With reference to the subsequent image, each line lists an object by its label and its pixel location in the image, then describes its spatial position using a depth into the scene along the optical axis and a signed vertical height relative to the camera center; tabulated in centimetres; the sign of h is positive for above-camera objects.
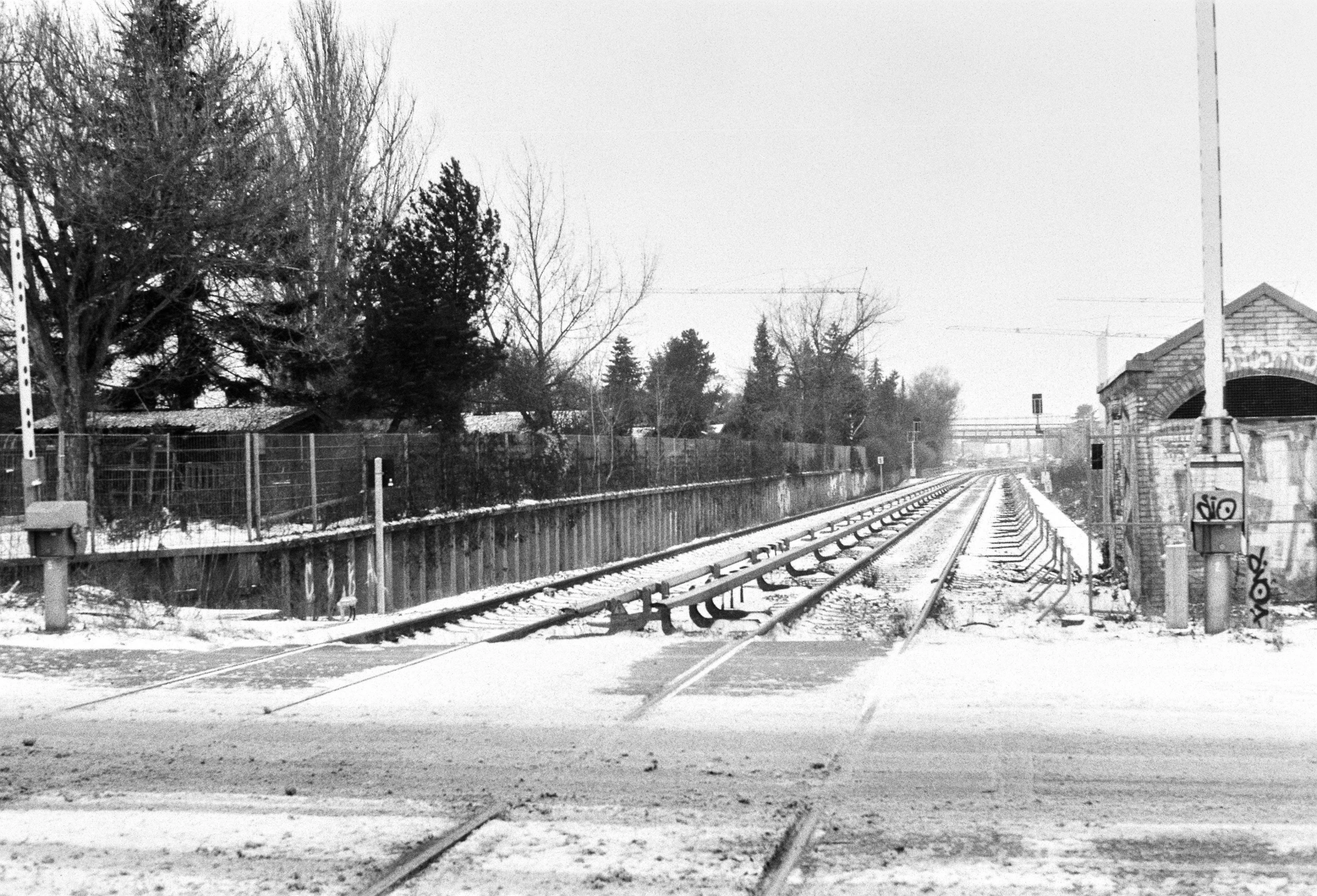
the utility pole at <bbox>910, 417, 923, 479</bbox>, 10024 +83
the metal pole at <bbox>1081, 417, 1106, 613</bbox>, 1557 -89
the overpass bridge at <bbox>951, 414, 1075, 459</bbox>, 16925 +122
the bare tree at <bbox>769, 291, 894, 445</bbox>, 7319 +453
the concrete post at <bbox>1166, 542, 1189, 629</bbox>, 1226 -140
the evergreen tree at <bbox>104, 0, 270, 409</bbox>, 2258 +355
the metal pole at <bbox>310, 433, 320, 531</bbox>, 1847 -74
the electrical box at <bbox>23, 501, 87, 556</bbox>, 1202 -64
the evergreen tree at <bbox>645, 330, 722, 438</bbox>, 7288 +416
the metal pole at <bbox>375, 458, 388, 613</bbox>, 1691 -123
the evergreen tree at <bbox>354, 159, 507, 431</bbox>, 3488 +407
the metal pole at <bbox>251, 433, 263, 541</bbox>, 1717 -38
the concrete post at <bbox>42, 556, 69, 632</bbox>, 1232 -131
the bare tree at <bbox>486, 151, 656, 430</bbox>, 4009 +382
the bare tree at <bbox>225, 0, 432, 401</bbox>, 3081 +695
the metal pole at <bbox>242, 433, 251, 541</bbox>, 1712 -4
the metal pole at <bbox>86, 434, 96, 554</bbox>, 1647 -37
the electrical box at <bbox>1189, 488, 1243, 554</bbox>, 1173 -76
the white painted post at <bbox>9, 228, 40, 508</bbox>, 1166 +82
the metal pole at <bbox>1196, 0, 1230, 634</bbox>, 1159 +170
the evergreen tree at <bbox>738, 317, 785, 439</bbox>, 7281 +264
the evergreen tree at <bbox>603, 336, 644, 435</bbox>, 6100 +383
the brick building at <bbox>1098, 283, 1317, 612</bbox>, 1504 +1
